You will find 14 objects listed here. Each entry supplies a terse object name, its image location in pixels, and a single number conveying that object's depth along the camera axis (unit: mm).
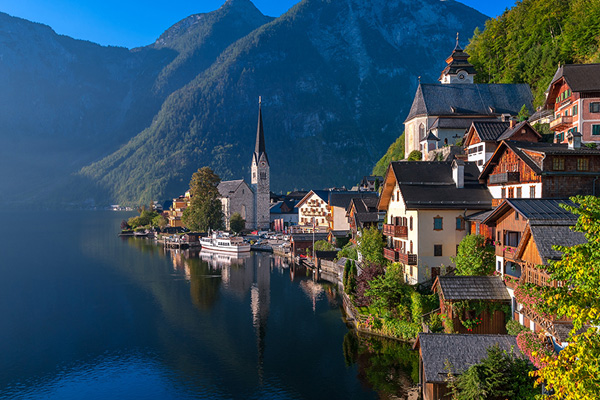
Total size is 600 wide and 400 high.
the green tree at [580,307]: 12391
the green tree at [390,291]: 38281
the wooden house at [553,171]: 33719
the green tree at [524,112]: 72238
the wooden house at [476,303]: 30672
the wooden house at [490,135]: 45312
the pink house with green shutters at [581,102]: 47875
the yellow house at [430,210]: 39406
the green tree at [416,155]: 78000
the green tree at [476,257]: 33594
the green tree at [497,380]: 21642
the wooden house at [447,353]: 23922
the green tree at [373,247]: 46625
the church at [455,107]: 76750
